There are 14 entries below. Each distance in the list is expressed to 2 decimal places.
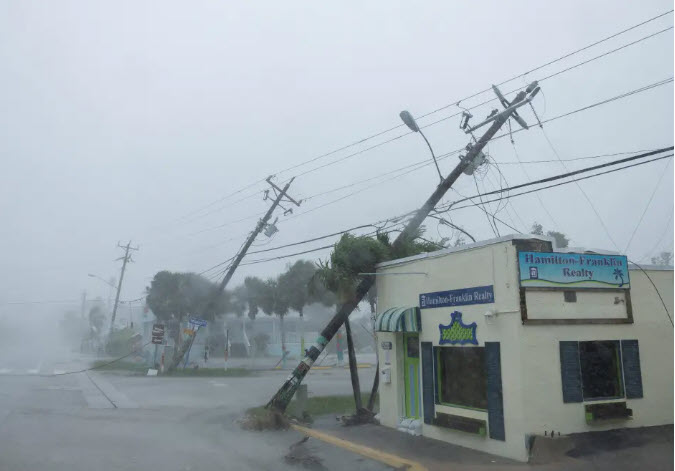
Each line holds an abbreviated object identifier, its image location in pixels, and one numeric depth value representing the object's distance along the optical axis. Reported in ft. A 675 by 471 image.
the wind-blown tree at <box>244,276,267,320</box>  132.57
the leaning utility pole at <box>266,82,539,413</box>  44.09
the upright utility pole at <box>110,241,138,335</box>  175.01
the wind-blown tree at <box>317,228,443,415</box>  45.27
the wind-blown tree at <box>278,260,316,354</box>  123.90
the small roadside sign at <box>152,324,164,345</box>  103.60
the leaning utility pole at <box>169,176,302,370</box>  86.28
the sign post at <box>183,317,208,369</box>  99.19
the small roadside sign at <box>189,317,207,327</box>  99.19
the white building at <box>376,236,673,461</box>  31.17
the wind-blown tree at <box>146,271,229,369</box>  109.81
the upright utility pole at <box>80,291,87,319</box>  330.54
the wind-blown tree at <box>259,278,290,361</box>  128.67
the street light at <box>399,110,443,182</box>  42.24
